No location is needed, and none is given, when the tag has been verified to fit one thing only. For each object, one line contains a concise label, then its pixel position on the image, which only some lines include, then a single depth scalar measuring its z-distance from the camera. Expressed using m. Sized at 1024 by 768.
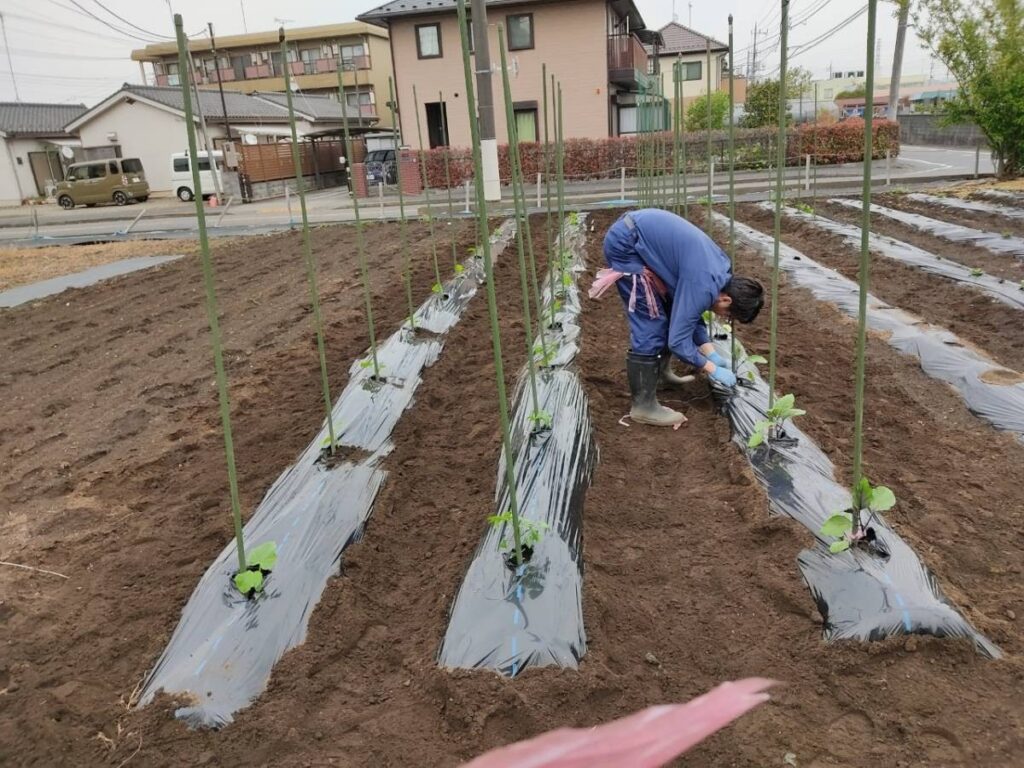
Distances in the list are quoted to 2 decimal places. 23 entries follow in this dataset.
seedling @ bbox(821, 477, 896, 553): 2.38
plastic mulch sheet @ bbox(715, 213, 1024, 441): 3.80
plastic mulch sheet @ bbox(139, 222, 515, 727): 2.18
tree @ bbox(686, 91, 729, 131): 25.46
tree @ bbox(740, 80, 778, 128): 24.14
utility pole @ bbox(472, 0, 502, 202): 12.47
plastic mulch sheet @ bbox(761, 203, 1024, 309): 5.65
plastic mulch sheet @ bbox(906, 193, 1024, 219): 9.48
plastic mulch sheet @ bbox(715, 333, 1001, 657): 2.11
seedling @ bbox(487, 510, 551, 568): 2.52
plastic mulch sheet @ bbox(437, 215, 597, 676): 2.16
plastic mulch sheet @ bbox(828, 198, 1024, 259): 7.44
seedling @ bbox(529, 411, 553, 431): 3.53
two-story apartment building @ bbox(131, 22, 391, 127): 37.25
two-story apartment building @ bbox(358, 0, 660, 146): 21.98
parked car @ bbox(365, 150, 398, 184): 21.88
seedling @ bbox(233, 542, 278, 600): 2.47
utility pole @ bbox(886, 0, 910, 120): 18.95
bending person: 3.43
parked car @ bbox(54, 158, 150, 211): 23.75
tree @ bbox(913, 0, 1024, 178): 13.59
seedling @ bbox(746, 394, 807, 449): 3.13
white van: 24.00
